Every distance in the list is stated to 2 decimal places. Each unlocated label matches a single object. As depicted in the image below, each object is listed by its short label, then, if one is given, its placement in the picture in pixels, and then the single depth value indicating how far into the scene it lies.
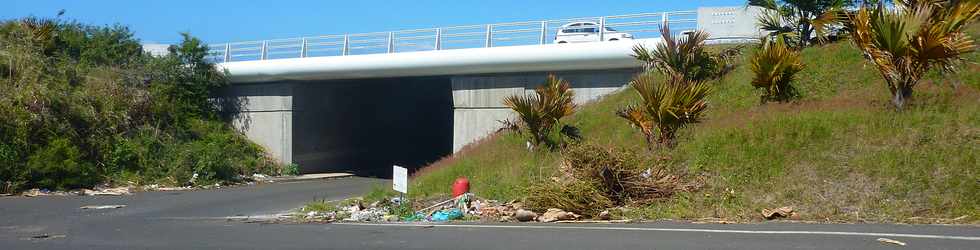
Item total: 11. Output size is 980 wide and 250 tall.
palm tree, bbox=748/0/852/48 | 19.22
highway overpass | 22.72
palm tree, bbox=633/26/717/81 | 18.20
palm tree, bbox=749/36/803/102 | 16.55
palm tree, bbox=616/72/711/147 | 15.91
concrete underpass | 30.89
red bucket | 15.95
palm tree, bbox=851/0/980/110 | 13.63
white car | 23.09
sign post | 14.92
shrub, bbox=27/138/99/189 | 22.83
